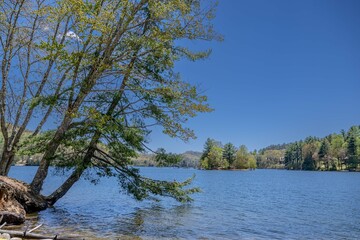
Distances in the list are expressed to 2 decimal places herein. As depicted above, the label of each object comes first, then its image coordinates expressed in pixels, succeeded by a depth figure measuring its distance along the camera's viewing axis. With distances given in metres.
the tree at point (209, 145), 165.50
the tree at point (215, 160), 164.00
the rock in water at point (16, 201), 13.23
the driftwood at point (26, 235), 9.80
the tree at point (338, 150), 169.00
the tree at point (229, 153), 172.12
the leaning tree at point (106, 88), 16.08
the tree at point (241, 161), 175.50
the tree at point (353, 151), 162.38
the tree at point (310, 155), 186.59
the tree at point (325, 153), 174.25
